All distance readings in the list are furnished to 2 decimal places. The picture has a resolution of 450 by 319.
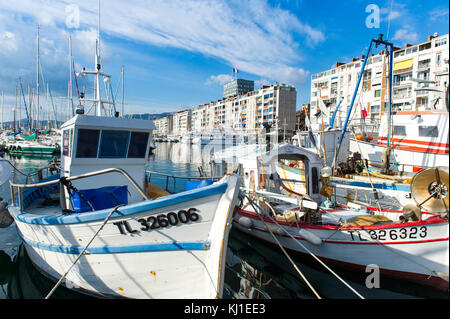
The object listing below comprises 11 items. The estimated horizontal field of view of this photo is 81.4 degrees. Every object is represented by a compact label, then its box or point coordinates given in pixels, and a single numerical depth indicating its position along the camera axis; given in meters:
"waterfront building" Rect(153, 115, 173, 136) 154.88
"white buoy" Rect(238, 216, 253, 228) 10.06
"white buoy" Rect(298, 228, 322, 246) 7.86
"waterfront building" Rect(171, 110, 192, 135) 135.00
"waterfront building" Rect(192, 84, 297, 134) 76.25
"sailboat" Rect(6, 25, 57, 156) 44.74
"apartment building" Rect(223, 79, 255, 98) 139.25
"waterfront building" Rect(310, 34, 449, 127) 37.69
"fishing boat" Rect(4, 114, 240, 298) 4.73
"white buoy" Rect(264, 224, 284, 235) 8.61
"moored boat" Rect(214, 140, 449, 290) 5.82
